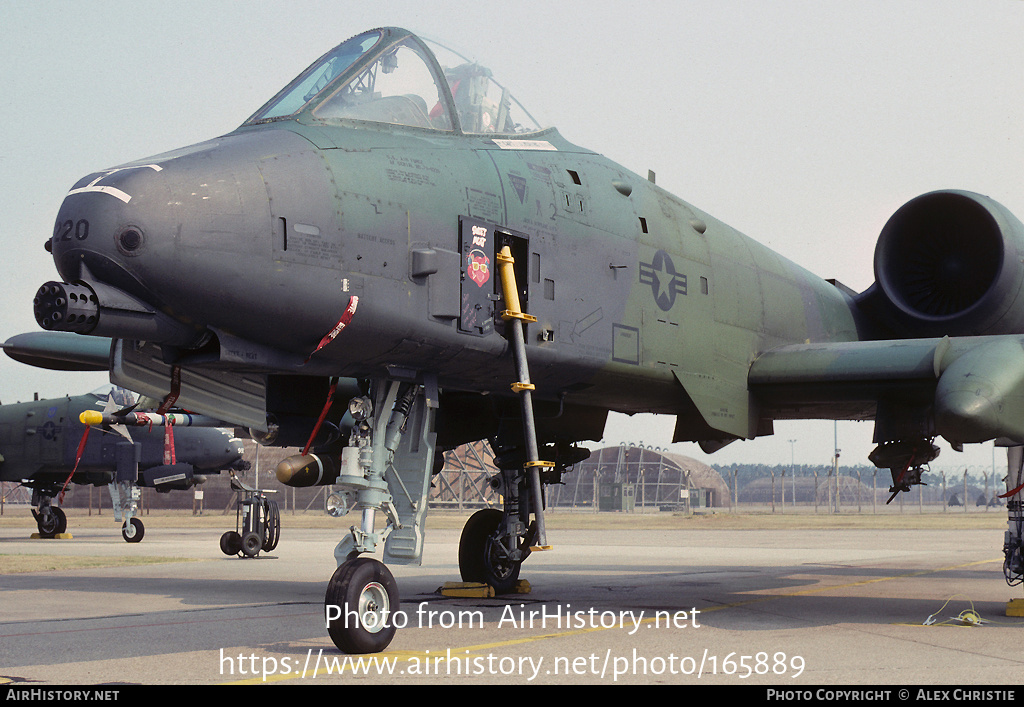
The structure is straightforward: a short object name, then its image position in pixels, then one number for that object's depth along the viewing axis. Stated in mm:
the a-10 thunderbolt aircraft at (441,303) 6438
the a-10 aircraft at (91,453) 29317
